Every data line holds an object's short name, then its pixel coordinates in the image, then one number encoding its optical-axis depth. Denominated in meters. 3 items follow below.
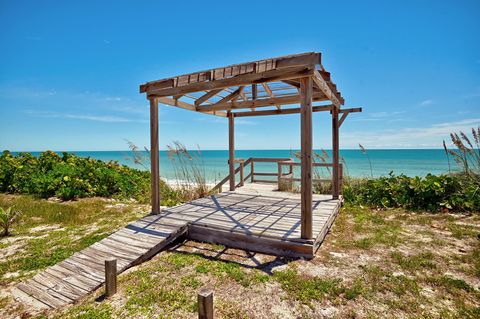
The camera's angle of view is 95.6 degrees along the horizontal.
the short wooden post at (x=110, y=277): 2.33
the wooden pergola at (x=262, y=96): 3.05
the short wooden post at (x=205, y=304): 1.51
